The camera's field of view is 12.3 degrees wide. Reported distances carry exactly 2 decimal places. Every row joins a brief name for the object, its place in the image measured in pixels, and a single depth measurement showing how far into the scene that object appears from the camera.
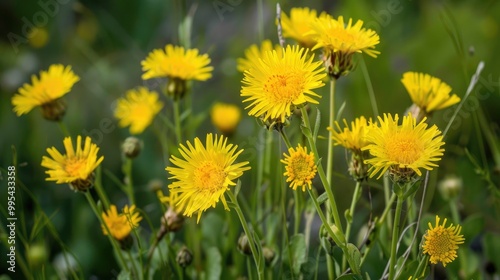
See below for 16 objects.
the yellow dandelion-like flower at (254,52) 1.28
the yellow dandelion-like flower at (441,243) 1.14
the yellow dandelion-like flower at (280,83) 1.14
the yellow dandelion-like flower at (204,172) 1.14
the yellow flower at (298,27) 1.27
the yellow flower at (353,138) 1.20
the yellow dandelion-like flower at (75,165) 1.21
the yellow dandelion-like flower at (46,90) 1.28
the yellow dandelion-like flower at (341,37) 1.19
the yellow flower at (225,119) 1.42
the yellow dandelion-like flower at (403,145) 1.13
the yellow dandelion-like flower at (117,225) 1.25
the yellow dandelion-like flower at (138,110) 1.37
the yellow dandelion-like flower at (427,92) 1.23
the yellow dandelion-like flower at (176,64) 1.29
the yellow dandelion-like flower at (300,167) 1.15
